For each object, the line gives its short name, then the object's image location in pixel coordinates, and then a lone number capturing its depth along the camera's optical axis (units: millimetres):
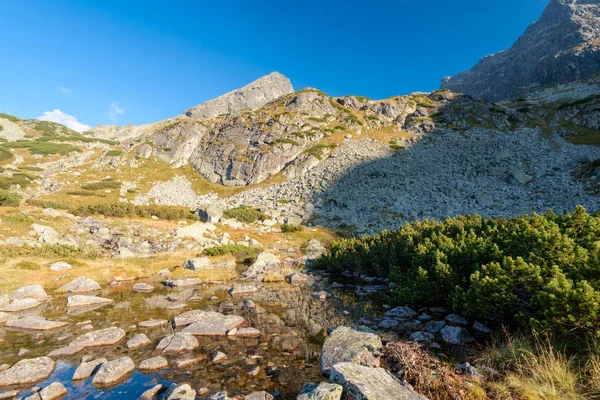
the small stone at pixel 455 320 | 12195
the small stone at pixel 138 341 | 10611
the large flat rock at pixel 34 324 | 12487
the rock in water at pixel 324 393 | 6250
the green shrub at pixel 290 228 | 44794
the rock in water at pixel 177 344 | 10219
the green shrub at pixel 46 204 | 34906
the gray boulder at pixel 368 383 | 6148
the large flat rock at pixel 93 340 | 9983
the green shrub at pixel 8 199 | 31516
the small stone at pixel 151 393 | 7465
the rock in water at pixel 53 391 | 7340
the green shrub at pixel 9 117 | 141775
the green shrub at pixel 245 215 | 48719
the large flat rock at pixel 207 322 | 11977
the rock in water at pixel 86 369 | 8438
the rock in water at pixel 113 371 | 8234
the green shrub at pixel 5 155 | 86775
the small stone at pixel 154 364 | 8984
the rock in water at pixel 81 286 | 18719
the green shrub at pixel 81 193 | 61738
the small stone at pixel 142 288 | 19450
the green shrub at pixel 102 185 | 67938
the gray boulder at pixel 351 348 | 8828
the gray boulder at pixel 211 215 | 43812
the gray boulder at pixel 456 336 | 10483
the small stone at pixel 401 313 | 13977
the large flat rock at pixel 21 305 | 15008
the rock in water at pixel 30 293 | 16531
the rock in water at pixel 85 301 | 16094
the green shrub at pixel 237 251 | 30109
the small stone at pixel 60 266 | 21488
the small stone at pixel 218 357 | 9547
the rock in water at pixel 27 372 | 8086
